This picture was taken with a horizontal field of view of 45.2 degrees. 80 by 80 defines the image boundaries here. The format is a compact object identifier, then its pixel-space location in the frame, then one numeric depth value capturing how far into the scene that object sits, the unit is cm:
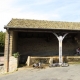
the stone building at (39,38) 842
